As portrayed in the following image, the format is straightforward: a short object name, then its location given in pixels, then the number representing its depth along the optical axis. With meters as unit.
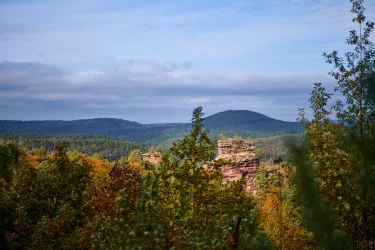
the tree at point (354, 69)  11.67
